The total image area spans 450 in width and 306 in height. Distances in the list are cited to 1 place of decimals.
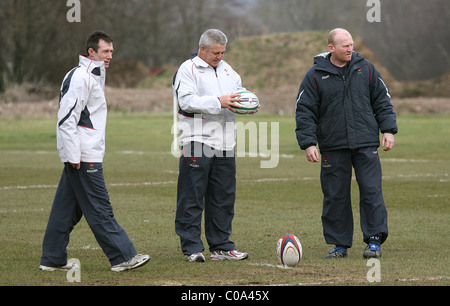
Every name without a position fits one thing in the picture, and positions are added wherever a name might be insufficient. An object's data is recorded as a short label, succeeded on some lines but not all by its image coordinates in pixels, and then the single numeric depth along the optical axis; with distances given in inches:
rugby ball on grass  636.7
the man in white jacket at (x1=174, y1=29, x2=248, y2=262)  680.4
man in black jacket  698.2
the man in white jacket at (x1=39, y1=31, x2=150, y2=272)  605.6
